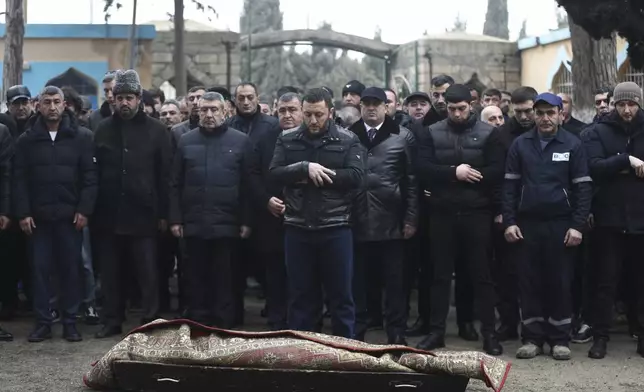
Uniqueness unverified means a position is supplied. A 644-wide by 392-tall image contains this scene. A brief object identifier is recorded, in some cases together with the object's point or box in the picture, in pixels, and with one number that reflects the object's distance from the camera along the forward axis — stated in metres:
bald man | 10.43
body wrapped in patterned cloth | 7.09
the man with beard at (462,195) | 9.05
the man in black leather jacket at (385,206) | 9.25
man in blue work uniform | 8.85
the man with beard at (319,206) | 8.50
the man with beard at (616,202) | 8.97
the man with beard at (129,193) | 9.88
